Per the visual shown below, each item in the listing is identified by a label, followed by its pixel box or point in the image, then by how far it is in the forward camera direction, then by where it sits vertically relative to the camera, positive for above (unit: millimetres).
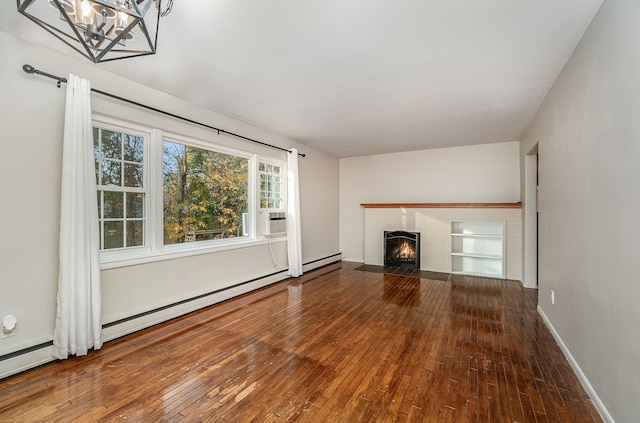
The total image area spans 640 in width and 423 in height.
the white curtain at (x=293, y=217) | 5535 -121
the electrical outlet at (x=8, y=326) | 2311 -918
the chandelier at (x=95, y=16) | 1196 +888
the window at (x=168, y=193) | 3078 +230
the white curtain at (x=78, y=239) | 2539 -247
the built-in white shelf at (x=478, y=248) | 5824 -779
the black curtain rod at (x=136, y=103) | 2438 +1171
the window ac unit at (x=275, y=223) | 5008 -228
